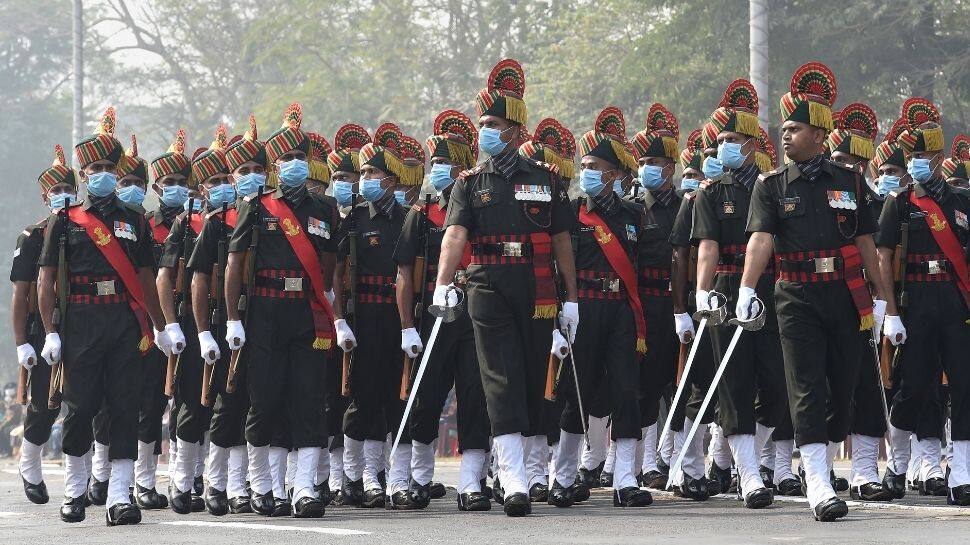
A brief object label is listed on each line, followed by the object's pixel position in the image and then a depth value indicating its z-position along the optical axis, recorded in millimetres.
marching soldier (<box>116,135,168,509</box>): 12734
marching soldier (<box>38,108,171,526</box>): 11453
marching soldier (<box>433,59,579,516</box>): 10898
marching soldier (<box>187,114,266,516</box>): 11977
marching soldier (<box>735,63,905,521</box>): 10398
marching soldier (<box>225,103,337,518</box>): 11516
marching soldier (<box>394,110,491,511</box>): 11961
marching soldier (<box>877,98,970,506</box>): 11852
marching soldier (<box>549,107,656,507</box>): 12039
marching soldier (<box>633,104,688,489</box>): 13164
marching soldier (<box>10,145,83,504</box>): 13344
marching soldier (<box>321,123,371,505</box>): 12945
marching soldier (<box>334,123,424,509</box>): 12789
